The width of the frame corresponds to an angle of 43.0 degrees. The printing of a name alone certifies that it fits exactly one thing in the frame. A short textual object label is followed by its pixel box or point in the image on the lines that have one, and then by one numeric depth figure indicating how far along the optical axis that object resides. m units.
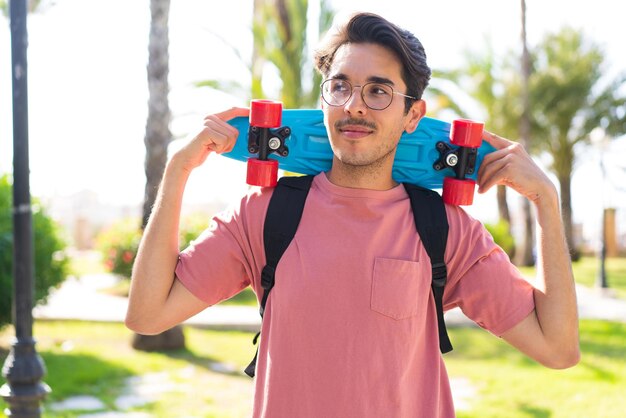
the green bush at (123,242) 15.01
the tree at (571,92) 25.44
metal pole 4.40
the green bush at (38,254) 8.09
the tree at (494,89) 24.98
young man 2.05
